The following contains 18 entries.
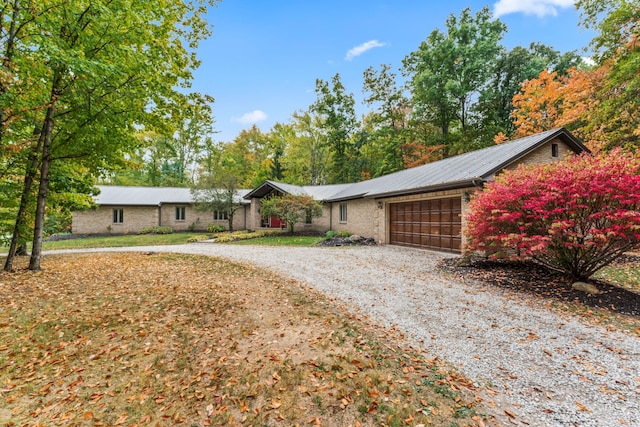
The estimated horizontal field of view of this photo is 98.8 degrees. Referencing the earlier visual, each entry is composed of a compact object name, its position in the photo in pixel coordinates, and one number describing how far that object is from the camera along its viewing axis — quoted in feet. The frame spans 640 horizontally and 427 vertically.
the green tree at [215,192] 68.39
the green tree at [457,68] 76.84
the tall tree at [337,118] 109.34
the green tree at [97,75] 20.33
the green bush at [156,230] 70.13
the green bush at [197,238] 55.83
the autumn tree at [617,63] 37.83
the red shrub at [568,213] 17.38
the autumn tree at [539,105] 62.28
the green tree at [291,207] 60.46
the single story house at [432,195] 33.29
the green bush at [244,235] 55.58
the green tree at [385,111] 91.35
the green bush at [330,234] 57.62
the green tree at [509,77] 75.10
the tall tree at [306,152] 114.62
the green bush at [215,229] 72.13
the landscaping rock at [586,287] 18.42
